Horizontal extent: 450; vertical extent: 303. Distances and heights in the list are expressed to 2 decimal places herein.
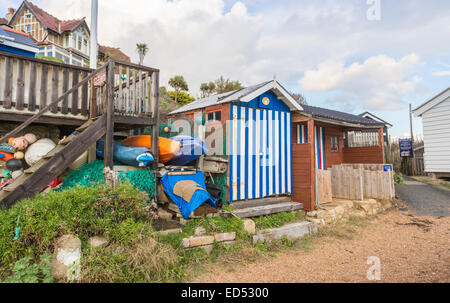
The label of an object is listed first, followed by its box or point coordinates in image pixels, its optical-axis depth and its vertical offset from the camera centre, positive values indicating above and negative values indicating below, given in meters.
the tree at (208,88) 23.56 +7.37
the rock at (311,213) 7.12 -1.39
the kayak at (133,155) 5.35 +0.25
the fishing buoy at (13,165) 5.37 +0.07
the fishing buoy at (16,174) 5.36 -0.13
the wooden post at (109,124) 5.13 +0.89
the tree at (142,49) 28.51 +13.49
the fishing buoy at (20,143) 5.37 +0.54
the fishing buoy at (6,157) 5.50 +0.25
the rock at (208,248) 4.67 -1.55
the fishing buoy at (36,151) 5.41 +0.37
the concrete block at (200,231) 4.82 -1.26
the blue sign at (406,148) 15.66 +1.02
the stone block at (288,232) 5.58 -1.59
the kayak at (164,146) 5.91 +0.51
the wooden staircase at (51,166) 3.96 +0.03
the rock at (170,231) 4.53 -1.20
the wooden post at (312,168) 7.32 -0.09
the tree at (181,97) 21.75 +6.18
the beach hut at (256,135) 6.36 +0.84
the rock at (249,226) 5.47 -1.34
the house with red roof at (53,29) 24.41 +14.03
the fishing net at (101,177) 5.17 -0.20
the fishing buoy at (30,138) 5.61 +0.67
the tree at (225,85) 23.35 +7.72
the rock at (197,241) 4.47 -1.38
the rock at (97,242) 3.56 -1.08
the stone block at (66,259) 3.16 -1.18
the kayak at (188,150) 5.97 +0.39
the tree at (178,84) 23.69 +7.94
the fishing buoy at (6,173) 5.39 -0.12
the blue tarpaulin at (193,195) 4.93 -0.57
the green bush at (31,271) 2.87 -1.22
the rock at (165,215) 5.34 -1.04
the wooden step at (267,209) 6.02 -1.14
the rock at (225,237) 4.91 -1.42
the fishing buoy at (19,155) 5.45 +0.28
